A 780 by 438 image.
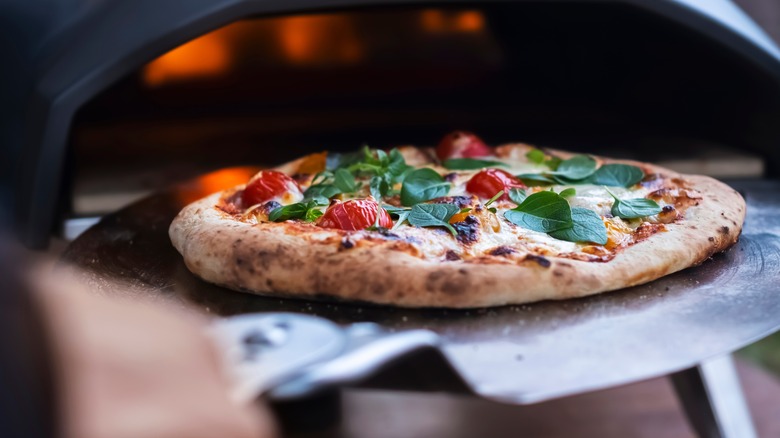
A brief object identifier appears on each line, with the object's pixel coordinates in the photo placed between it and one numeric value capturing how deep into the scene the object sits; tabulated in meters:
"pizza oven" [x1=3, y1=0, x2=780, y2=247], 0.78
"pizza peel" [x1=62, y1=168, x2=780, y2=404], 0.53
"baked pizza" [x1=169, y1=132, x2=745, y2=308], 0.58
